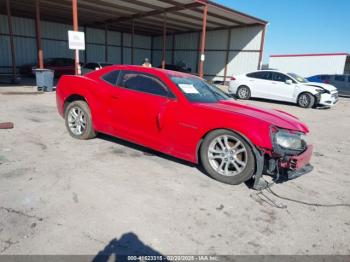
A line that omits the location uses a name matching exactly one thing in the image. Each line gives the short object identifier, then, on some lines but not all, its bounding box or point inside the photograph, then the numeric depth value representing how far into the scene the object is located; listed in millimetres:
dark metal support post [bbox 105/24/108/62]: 26747
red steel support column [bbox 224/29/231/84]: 24234
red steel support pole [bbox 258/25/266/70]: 21656
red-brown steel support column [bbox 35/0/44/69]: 13868
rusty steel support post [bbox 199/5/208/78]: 16159
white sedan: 11945
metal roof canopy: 17527
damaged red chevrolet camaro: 3424
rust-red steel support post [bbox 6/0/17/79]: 15128
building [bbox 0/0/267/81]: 18594
